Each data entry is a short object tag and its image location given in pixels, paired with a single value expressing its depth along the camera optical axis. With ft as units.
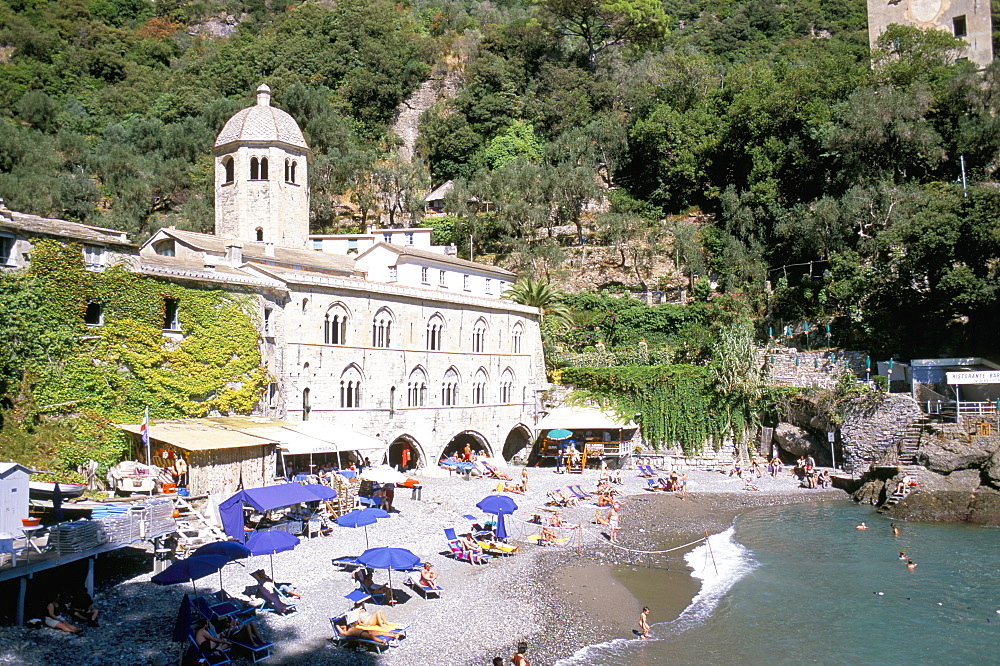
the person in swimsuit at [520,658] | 48.37
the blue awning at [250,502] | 64.86
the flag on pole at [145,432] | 73.87
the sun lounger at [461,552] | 73.20
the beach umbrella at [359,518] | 67.82
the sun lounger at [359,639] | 50.90
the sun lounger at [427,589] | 62.34
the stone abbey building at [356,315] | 96.12
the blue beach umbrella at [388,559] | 56.24
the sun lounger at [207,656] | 44.80
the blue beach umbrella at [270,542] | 56.75
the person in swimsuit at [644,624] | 58.39
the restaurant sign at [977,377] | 106.11
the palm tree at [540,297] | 145.38
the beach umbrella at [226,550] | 51.67
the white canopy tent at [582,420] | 131.03
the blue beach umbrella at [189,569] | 48.75
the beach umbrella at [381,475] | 84.33
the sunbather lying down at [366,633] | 50.93
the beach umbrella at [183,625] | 45.19
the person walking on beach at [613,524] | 85.81
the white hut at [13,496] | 52.36
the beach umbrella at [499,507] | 79.66
